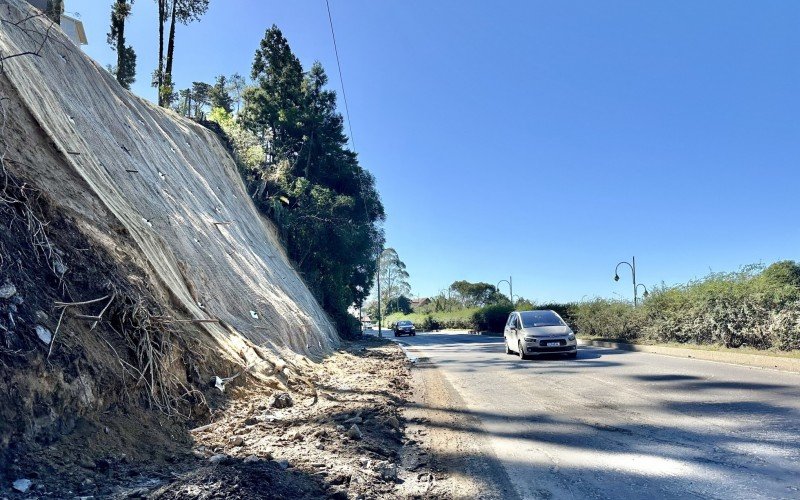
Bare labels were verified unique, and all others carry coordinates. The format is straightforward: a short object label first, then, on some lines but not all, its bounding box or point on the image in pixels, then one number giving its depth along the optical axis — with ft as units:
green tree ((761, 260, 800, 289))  50.43
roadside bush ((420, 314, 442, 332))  231.30
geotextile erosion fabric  29.40
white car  50.88
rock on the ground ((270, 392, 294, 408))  24.52
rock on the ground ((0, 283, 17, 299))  15.38
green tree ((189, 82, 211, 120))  217.77
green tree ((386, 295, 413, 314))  355.64
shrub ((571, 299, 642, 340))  73.15
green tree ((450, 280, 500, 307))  270.46
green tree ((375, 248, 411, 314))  302.86
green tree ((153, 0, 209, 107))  90.94
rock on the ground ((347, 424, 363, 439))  18.87
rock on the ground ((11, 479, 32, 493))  11.37
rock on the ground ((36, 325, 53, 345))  15.55
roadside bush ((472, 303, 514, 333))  140.77
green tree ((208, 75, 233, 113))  164.66
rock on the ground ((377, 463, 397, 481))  15.28
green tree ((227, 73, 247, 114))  203.92
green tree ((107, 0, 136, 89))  84.84
